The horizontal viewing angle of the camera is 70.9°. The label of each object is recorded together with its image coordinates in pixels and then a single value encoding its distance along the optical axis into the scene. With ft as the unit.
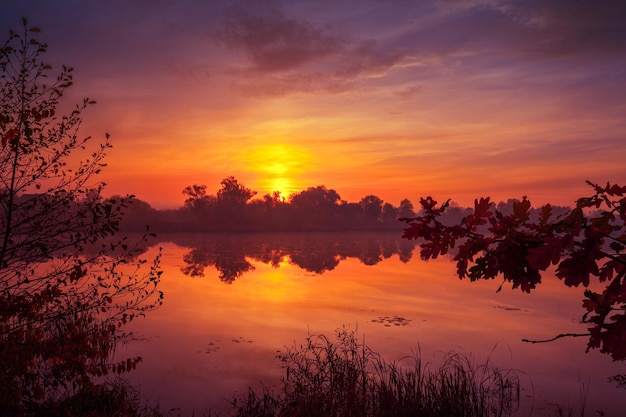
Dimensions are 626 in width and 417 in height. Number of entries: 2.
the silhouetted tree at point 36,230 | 17.72
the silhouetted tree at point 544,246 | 8.74
